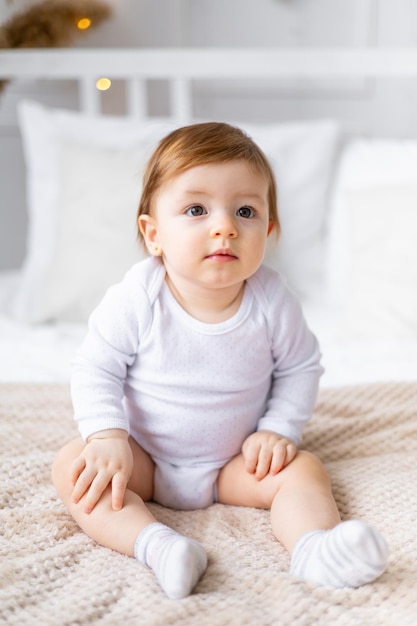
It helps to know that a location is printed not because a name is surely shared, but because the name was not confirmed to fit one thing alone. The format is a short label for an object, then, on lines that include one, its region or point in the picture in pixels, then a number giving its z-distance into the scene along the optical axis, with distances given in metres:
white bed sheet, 1.60
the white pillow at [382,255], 1.77
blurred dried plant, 2.30
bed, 1.05
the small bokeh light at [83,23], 2.41
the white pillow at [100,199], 1.87
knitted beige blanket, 1.02
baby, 1.16
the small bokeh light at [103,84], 2.41
